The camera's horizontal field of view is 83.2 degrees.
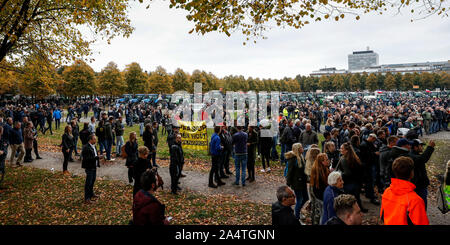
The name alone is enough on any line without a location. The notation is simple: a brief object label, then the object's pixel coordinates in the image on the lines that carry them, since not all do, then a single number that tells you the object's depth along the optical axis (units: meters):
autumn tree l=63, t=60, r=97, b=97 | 52.94
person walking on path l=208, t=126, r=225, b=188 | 8.32
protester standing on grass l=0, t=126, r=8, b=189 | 8.44
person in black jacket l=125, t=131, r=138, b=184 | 7.82
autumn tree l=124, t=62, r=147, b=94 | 58.66
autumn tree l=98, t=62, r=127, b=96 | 56.12
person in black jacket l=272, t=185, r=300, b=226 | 3.35
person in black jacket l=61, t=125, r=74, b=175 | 9.54
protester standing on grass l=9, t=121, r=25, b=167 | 10.39
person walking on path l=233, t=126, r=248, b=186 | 8.43
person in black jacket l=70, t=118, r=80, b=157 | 11.43
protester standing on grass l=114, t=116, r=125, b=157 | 12.17
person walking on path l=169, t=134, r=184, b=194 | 7.87
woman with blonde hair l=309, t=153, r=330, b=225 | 4.90
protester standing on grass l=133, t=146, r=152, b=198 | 6.11
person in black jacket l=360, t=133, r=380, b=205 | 6.89
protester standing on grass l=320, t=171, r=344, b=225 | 4.17
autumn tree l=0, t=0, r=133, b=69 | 8.98
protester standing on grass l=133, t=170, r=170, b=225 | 3.29
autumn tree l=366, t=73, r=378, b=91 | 99.75
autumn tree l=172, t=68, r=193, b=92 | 67.38
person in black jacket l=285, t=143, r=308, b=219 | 5.77
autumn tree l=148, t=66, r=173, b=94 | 63.53
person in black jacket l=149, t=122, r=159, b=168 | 10.35
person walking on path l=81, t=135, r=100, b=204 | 7.07
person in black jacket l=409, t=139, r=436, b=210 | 5.30
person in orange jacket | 3.07
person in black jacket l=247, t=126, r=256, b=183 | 9.02
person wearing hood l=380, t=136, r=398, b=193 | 6.32
